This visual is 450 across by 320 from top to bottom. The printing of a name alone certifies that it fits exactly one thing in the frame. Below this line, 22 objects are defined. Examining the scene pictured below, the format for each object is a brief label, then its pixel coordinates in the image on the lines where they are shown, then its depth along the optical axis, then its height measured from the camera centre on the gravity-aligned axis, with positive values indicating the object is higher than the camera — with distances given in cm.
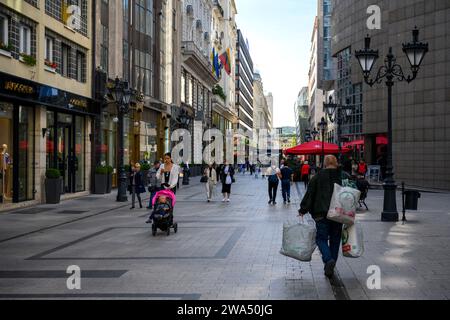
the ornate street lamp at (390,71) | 1608 +266
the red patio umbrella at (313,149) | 3728 +79
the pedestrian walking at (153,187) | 1709 -77
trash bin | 1551 -101
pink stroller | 1332 -118
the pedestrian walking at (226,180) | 2388 -77
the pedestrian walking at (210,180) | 2409 -79
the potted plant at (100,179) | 2748 -86
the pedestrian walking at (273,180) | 2253 -73
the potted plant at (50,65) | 2255 +375
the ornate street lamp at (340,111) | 2928 +261
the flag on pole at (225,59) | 7181 +1266
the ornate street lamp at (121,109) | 2284 +207
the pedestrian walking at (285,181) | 2272 -79
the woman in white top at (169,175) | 1427 -34
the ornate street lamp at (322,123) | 3702 +243
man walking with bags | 837 -69
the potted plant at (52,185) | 2172 -91
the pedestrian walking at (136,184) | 2041 -82
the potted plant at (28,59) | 2039 +360
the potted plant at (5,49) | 1877 +366
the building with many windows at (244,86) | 12056 +1753
